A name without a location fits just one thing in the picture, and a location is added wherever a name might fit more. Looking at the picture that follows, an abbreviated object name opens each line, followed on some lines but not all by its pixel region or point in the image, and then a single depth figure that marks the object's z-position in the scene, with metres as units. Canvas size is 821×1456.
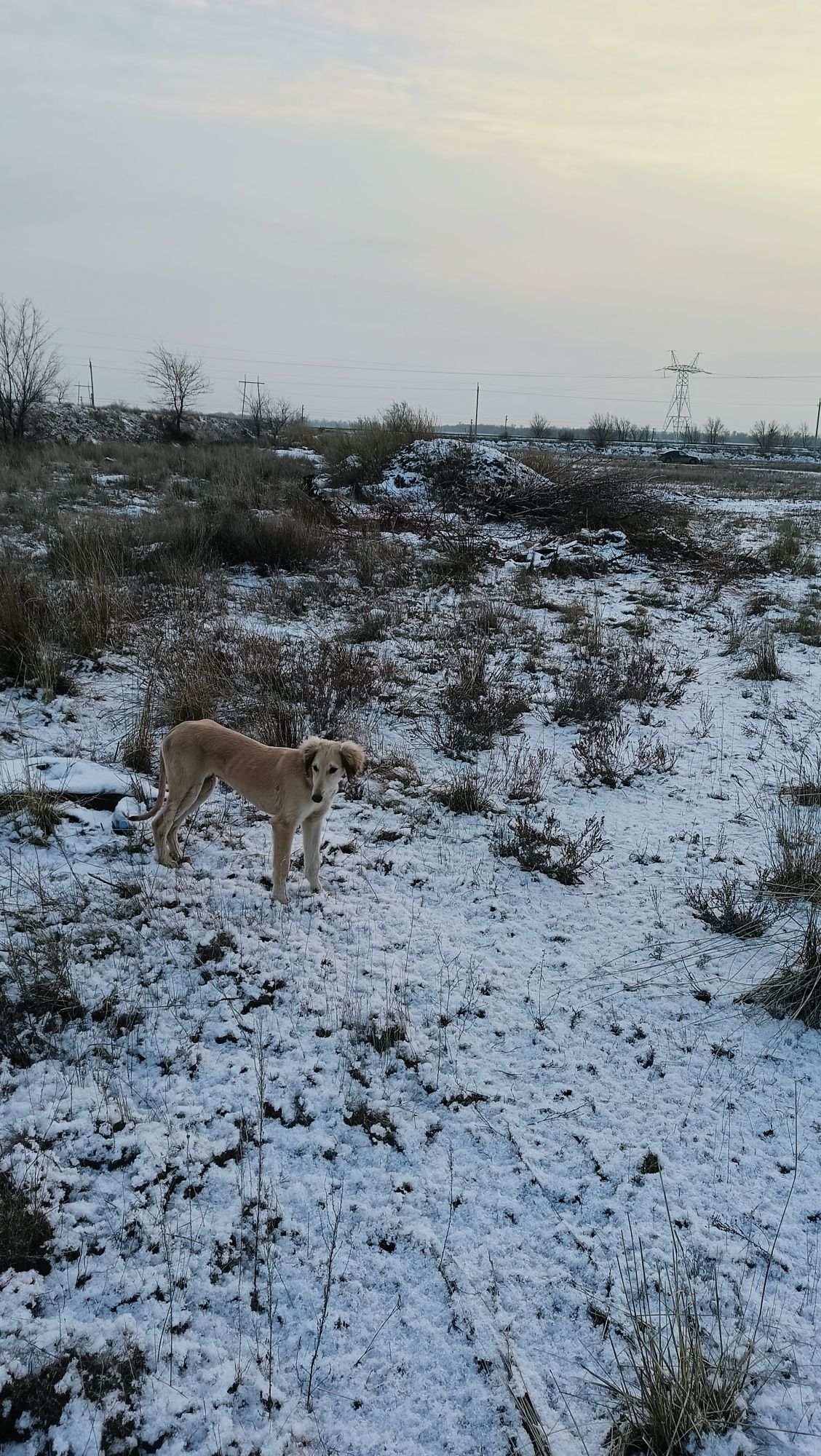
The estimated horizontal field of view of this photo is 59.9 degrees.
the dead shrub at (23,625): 6.84
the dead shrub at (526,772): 5.77
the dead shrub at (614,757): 6.03
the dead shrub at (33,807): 4.71
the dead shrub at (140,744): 5.70
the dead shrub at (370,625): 8.99
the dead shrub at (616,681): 7.26
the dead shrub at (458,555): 12.01
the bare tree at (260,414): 39.78
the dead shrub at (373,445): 18.59
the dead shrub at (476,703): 6.59
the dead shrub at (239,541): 11.14
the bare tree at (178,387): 34.44
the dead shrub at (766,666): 8.30
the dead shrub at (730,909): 4.11
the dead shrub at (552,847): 4.73
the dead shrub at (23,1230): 2.34
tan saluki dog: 4.06
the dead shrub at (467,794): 5.51
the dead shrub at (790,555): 13.76
